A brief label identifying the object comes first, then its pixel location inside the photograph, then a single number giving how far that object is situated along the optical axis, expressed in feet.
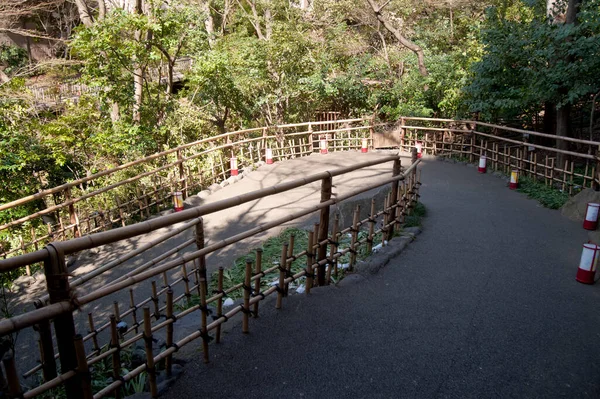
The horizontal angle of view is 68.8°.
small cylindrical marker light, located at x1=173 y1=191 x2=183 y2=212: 27.22
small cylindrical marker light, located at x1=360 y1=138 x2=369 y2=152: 44.37
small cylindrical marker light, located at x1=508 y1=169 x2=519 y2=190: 28.08
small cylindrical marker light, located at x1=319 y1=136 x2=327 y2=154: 43.79
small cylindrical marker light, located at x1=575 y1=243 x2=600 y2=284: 13.68
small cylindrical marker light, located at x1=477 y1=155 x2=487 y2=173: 34.24
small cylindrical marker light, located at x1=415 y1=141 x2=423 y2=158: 41.22
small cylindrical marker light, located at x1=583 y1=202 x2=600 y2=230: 19.59
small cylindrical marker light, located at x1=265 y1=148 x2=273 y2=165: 39.22
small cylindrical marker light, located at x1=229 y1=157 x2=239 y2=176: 34.63
